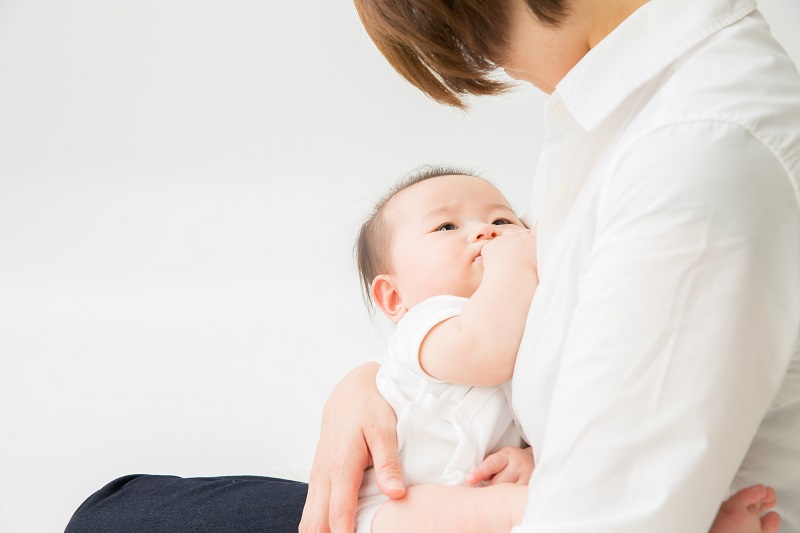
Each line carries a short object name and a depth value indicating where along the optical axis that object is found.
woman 0.79
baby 1.08
